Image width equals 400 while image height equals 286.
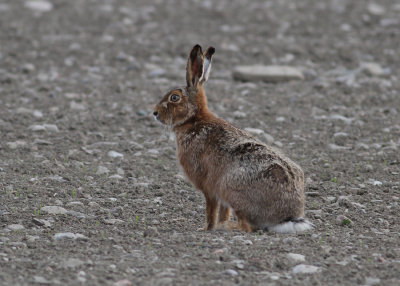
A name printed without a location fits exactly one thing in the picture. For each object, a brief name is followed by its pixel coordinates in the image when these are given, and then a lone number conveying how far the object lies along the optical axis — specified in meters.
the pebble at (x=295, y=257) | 12.08
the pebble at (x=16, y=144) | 19.56
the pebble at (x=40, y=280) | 10.84
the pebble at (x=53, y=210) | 14.95
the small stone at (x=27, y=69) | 27.53
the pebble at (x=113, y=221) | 14.60
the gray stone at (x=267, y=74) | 26.58
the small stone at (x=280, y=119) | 22.61
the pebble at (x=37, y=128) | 21.12
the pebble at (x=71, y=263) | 11.57
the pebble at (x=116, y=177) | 17.72
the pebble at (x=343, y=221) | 14.76
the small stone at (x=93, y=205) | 15.61
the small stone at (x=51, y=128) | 21.36
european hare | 13.91
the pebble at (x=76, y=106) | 23.52
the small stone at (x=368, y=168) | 18.36
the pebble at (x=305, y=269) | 11.66
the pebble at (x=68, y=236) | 13.29
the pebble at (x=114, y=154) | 19.50
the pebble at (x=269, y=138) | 20.55
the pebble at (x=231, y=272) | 11.43
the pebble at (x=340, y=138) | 20.80
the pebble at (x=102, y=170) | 18.05
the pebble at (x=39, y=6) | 35.47
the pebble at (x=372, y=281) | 11.18
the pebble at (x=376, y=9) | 35.44
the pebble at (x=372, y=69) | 27.64
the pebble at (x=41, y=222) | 14.19
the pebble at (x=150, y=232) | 13.74
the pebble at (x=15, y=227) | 13.87
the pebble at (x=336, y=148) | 20.20
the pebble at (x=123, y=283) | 10.74
